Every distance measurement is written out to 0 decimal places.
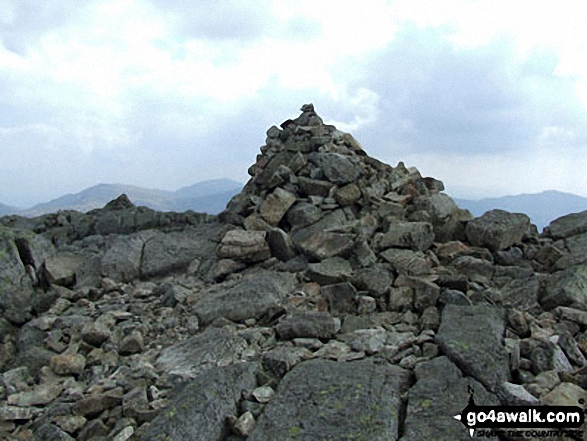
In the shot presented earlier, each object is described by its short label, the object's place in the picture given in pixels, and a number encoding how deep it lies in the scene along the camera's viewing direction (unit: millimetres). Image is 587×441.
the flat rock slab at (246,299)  11070
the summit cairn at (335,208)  13352
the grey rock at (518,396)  7059
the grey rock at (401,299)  10719
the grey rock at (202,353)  8953
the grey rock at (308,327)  9758
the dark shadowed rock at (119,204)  21391
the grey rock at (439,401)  6684
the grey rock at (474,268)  12430
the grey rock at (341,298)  10961
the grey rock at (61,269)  14148
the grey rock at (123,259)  14500
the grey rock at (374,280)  11203
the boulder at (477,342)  7777
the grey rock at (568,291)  10370
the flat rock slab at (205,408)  7121
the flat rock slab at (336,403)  6883
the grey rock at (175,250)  14891
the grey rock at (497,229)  13638
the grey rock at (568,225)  14641
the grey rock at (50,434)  7582
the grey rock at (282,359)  8562
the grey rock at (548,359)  7996
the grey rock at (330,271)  12016
